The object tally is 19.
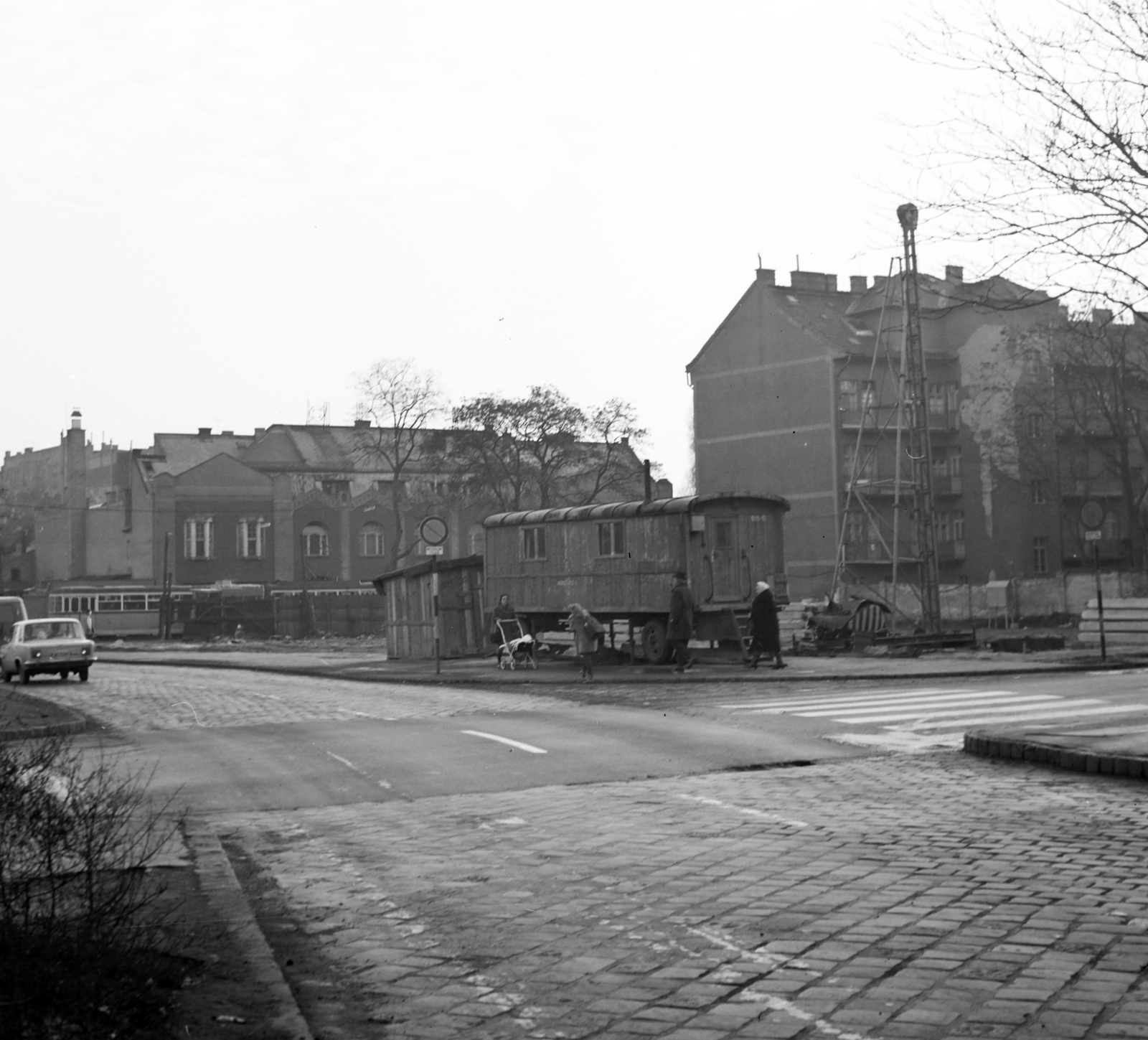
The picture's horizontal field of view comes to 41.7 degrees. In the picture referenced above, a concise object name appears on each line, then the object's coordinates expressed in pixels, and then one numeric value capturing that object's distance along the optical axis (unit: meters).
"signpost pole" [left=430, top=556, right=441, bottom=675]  30.93
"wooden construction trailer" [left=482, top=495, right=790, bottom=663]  31.67
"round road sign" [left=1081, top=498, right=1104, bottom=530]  26.59
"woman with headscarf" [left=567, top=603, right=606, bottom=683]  27.91
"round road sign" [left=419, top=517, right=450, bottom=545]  27.50
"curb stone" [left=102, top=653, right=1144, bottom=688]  25.72
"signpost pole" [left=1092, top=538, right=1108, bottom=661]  26.86
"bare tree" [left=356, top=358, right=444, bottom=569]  72.00
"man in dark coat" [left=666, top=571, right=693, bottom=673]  27.80
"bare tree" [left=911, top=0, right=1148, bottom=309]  12.80
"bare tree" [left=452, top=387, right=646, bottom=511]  64.50
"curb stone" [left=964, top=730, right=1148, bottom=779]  12.12
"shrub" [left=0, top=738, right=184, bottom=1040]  4.56
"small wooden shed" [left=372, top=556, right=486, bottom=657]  38.38
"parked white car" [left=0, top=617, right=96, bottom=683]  35.31
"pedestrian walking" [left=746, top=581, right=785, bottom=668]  28.33
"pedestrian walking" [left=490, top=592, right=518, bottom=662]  35.53
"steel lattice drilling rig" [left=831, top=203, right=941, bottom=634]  38.00
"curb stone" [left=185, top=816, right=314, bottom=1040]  5.21
